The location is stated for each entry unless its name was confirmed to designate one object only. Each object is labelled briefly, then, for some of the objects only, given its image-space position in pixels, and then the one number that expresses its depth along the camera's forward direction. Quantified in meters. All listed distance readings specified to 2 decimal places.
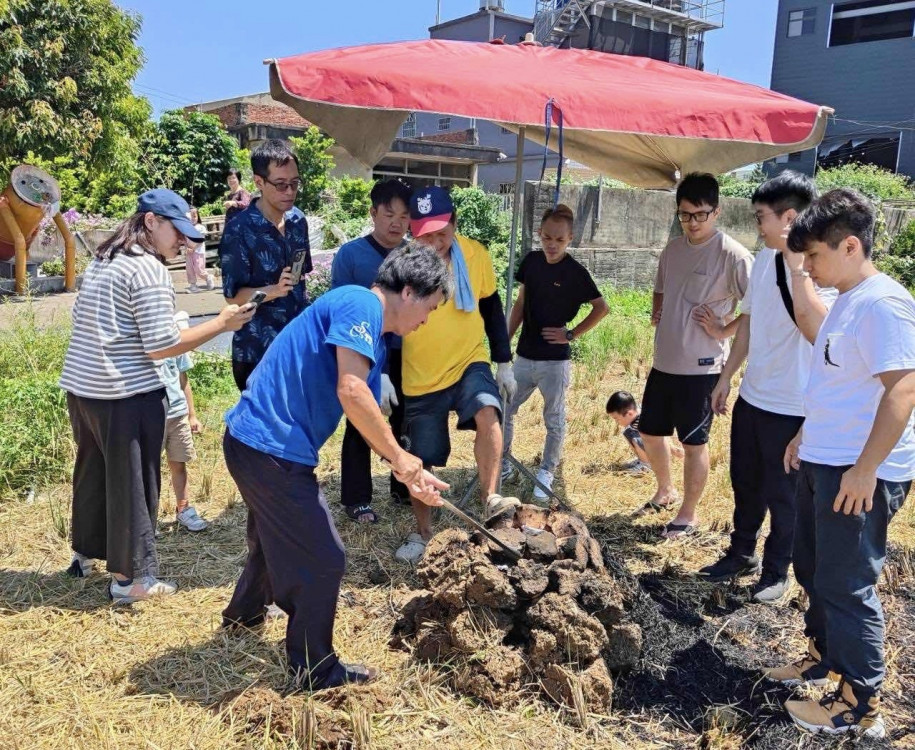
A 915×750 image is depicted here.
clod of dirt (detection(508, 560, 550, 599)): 2.83
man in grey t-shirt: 3.92
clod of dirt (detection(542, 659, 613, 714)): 2.67
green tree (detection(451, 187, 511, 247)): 15.80
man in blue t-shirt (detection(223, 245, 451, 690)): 2.40
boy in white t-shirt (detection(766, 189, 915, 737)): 2.22
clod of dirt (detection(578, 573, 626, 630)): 2.83
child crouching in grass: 5.09
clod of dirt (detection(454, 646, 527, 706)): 2.70
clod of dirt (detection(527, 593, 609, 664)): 2.71
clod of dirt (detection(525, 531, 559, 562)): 3.01
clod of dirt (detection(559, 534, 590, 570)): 3.00
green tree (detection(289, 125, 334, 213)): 17.23
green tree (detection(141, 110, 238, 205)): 17.41
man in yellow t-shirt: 3.71
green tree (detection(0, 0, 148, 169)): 11.09
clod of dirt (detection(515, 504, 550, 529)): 3.31
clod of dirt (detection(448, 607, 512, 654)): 2.74
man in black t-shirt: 4.67
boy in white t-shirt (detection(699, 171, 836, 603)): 3.13
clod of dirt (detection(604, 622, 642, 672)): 2.88
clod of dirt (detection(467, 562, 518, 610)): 2.75
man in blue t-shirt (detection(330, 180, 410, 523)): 3.87
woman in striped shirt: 3.08
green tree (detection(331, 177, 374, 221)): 17.56
